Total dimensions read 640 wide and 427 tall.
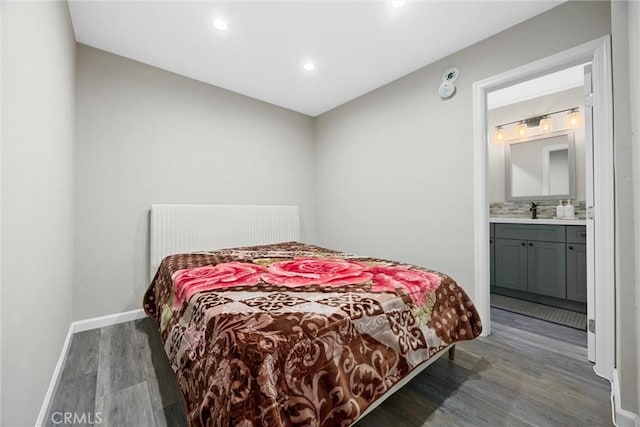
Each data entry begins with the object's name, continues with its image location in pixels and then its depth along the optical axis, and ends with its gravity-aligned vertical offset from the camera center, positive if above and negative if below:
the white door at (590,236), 1.73 -0.14
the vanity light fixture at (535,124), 3.09 +1.17
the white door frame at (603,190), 1.62 +0.16
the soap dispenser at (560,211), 3.12 +0.04
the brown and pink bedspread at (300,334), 0.84 -0.49
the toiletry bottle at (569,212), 3.07 +0.03
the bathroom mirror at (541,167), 3.17 +0.61
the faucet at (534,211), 3.38 +0.05
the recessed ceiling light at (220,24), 2.00 +1.49
